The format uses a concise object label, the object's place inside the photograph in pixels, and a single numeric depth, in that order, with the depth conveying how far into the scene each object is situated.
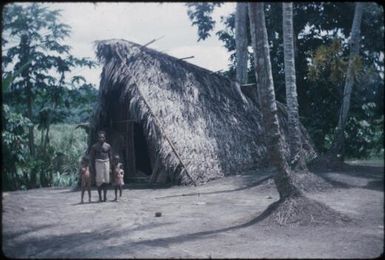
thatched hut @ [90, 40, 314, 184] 9.59
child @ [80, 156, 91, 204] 7.75
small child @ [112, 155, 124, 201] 8.02
